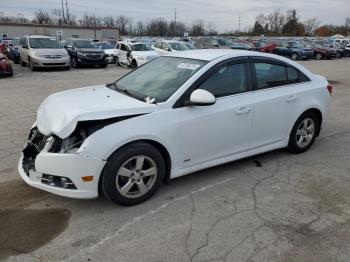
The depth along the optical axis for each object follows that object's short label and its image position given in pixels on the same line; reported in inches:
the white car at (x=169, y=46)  788.6
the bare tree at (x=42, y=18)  3236.2
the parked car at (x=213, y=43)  1127.7
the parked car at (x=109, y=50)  925.7
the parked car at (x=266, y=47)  1198.0
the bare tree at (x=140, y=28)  3636.8
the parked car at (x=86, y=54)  781.3
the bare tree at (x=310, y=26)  4250.2
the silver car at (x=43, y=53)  691.4
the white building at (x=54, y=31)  2126.0
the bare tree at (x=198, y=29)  3888.8
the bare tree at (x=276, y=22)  4293.1
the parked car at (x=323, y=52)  1192.8
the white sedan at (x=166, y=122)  138.2
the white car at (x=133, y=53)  746.2
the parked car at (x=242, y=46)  1088.6
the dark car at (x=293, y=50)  1128.8
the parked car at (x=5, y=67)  582.2
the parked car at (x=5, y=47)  1029.0
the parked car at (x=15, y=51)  838.9
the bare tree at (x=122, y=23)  3694.9
